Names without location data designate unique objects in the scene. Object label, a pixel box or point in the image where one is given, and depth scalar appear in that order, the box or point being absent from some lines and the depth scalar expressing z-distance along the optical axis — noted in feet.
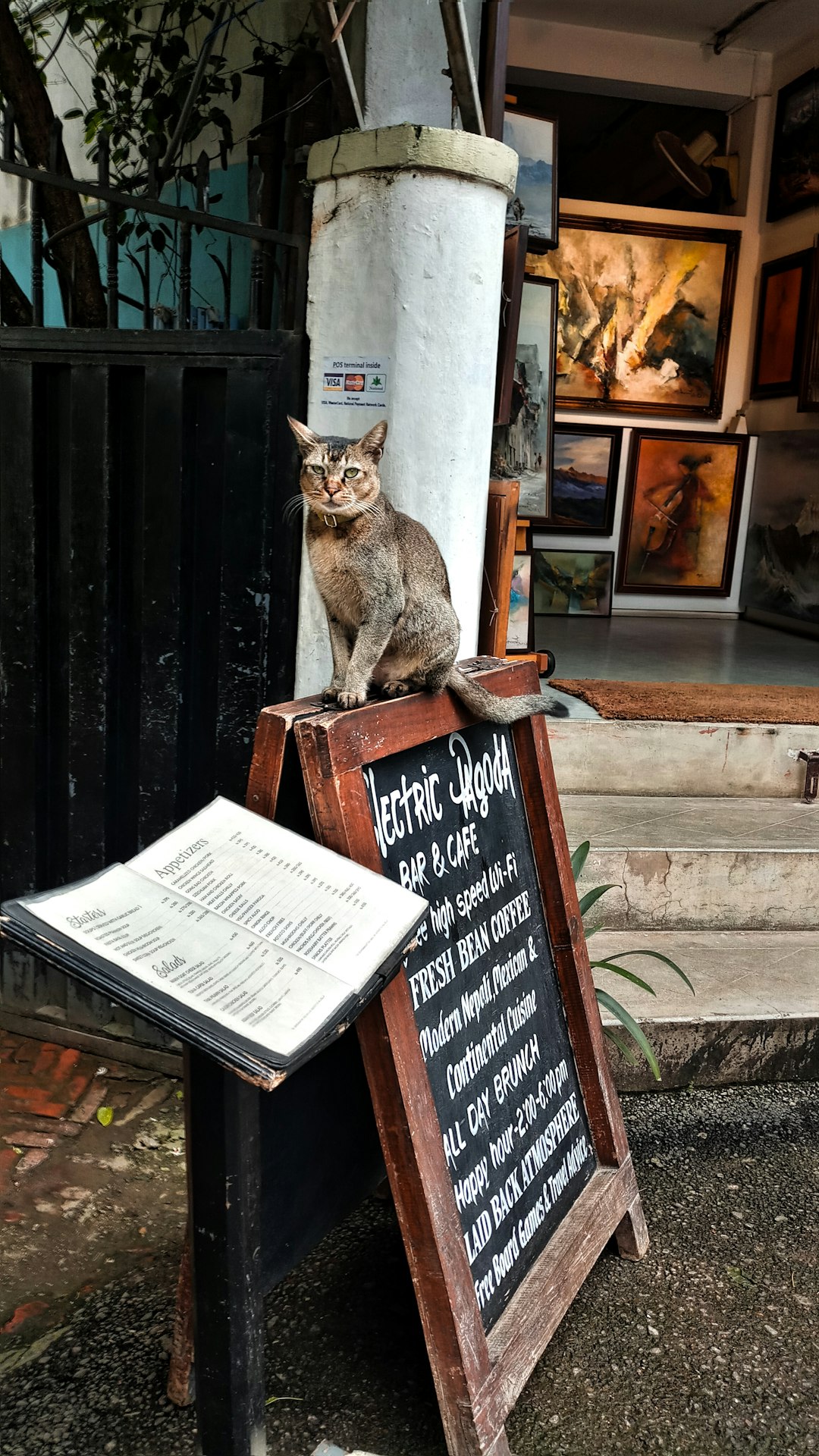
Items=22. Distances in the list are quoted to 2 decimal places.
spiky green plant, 8.68
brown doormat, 14.47
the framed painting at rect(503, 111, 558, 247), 15.29
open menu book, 4.10
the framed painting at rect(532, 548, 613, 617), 24.22
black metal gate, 9.32
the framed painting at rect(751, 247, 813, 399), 22.25
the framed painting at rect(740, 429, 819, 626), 22.93
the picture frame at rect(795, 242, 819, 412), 20.88
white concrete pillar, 8.99
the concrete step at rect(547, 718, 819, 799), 14.26
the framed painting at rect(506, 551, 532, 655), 16.14
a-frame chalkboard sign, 5.68
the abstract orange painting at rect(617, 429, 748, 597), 24.21
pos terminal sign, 9.22
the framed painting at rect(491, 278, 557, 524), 16.21
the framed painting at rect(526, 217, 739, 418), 23.21
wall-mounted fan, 21.90
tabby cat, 6.79
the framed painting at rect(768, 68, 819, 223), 21.29
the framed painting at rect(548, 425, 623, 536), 23.82
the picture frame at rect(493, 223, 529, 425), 11.71
